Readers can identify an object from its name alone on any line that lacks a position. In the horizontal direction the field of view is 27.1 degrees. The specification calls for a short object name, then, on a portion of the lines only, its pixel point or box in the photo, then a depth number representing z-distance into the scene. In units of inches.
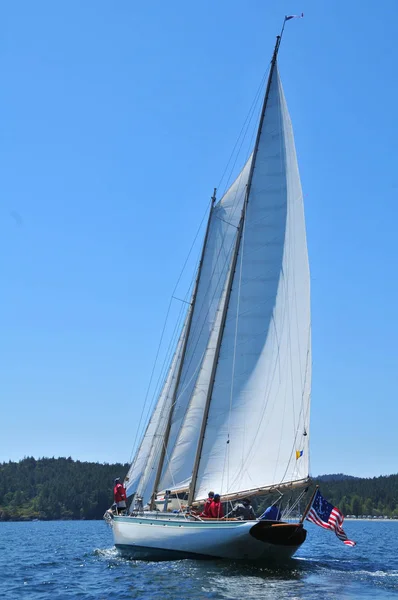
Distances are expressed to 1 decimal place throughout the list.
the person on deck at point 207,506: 1262.3
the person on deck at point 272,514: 1215.6
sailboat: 1288.1
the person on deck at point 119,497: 1534.2
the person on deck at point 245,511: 1249.4
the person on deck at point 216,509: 1253.1
